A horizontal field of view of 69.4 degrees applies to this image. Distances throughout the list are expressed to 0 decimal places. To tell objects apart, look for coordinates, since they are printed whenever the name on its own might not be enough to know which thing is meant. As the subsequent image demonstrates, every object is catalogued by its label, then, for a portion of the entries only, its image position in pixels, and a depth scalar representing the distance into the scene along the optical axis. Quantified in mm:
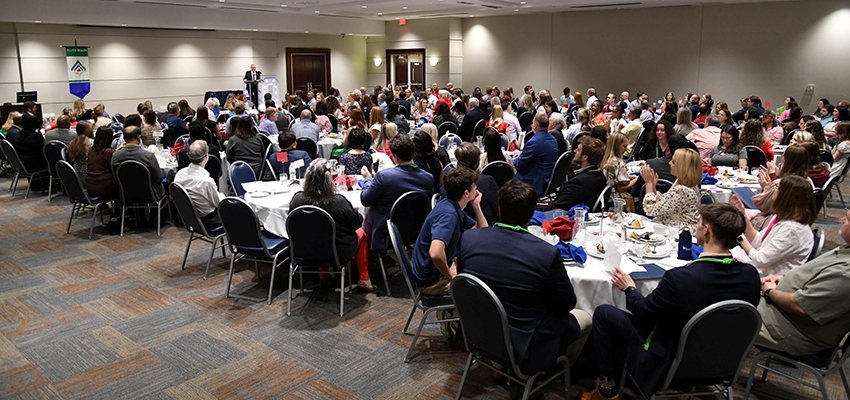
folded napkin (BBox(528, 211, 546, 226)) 4234
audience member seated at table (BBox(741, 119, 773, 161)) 6961
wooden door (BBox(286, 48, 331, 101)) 19594
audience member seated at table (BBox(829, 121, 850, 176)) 7266
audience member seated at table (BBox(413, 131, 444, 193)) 5523
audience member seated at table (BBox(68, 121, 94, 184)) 7215
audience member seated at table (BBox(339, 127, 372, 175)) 5996
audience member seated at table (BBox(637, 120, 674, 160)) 6652
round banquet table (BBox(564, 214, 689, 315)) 3316
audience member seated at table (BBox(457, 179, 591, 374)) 2785
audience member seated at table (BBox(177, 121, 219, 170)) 6896
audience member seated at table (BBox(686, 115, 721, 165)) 7504
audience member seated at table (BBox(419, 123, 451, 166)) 6542
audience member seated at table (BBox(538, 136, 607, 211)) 5039
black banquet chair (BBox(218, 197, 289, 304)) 4582
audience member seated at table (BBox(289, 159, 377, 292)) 4449
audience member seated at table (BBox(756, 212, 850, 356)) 2805
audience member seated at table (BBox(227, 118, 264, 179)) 7512
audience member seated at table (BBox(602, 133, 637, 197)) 5574
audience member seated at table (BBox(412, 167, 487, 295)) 3564
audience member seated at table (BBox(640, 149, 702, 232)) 4203
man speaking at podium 17219
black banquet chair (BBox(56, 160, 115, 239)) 6578
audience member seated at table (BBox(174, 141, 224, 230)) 5371
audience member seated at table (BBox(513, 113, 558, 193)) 6688
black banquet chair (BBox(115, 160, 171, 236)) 6508
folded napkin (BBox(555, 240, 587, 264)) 3477
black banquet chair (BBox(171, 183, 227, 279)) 5141
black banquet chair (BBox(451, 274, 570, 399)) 2775
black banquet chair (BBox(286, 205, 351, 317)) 4336
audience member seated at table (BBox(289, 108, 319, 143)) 9070
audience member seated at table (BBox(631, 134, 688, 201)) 5504
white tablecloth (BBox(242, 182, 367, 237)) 5043
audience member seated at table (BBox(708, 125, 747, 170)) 6730
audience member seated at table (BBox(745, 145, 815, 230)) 4414
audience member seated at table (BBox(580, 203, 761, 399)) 2627
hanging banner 14672
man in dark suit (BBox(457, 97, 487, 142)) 9961
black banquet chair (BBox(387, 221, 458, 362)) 3701
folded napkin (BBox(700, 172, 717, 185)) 5820
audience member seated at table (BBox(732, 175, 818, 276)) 3393
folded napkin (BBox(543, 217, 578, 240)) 3809
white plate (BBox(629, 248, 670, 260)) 3502
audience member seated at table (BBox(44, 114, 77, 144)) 8766
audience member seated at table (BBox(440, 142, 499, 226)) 4594
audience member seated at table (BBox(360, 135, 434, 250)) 4789
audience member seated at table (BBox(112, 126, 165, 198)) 6605
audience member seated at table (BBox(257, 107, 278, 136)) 9922
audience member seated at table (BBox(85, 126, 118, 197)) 6770
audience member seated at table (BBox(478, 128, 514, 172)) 6336
